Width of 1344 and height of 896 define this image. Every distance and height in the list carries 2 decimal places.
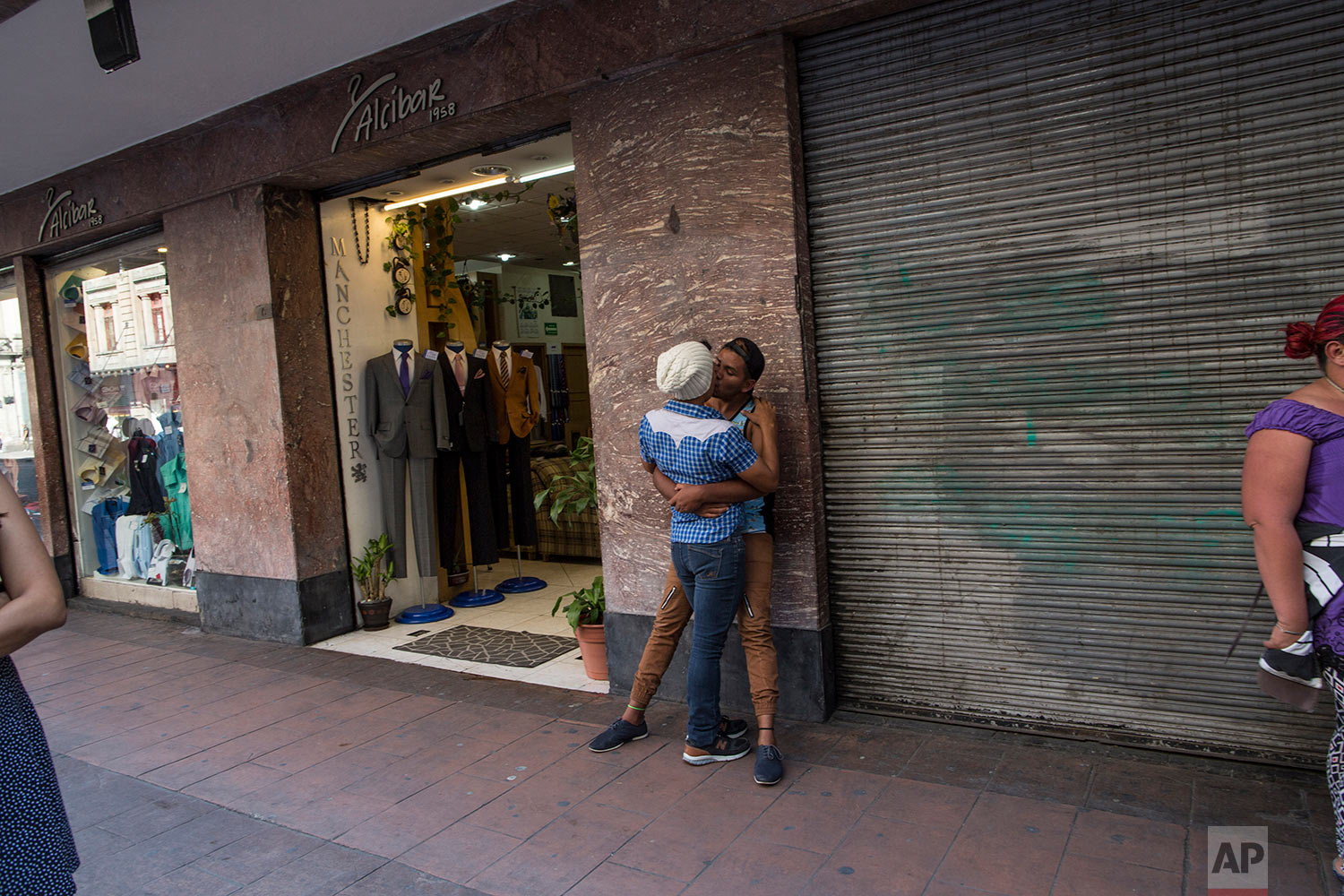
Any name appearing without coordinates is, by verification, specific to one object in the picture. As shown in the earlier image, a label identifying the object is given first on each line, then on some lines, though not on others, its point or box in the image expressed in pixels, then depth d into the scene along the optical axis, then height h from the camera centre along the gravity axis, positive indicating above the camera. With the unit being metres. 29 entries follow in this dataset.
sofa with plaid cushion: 8.55 -1.50
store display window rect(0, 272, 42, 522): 8.44 +0.09
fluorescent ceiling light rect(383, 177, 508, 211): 6.12 +1.33
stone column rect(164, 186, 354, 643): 6.12 -0.09
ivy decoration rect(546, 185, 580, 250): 5.97 +1.07
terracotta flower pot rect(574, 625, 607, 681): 4.96 -1.50
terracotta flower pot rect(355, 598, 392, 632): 6.43 -1.59
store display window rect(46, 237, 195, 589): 7.32 -0.09
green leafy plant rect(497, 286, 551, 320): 13.48 +1.17
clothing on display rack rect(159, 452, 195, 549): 7.34 -0.78
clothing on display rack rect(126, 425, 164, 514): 7.55 -0.61
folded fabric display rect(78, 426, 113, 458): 8.05 -0.31
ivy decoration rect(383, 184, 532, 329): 7.18 +1.14
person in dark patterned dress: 1.83 -0.69
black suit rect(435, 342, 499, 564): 6.88 -0.49
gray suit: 6.53 -0.37
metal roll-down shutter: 3.38 +0.04
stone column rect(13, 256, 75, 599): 7.96 +0.11
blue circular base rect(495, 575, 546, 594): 7.55 -1.73
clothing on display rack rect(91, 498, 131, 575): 8.00 -1.08
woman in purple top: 2.44 -0.50
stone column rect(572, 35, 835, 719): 4.11 +0.42
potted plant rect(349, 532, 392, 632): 6.43 -1.40
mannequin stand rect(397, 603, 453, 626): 6.60 -1.68
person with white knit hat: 3.54 -0.61
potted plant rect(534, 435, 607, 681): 4.98 -1.24
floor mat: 5.57 -1.71
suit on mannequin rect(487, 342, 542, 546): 7.34 -0.45
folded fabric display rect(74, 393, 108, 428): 8.04 -0.03
